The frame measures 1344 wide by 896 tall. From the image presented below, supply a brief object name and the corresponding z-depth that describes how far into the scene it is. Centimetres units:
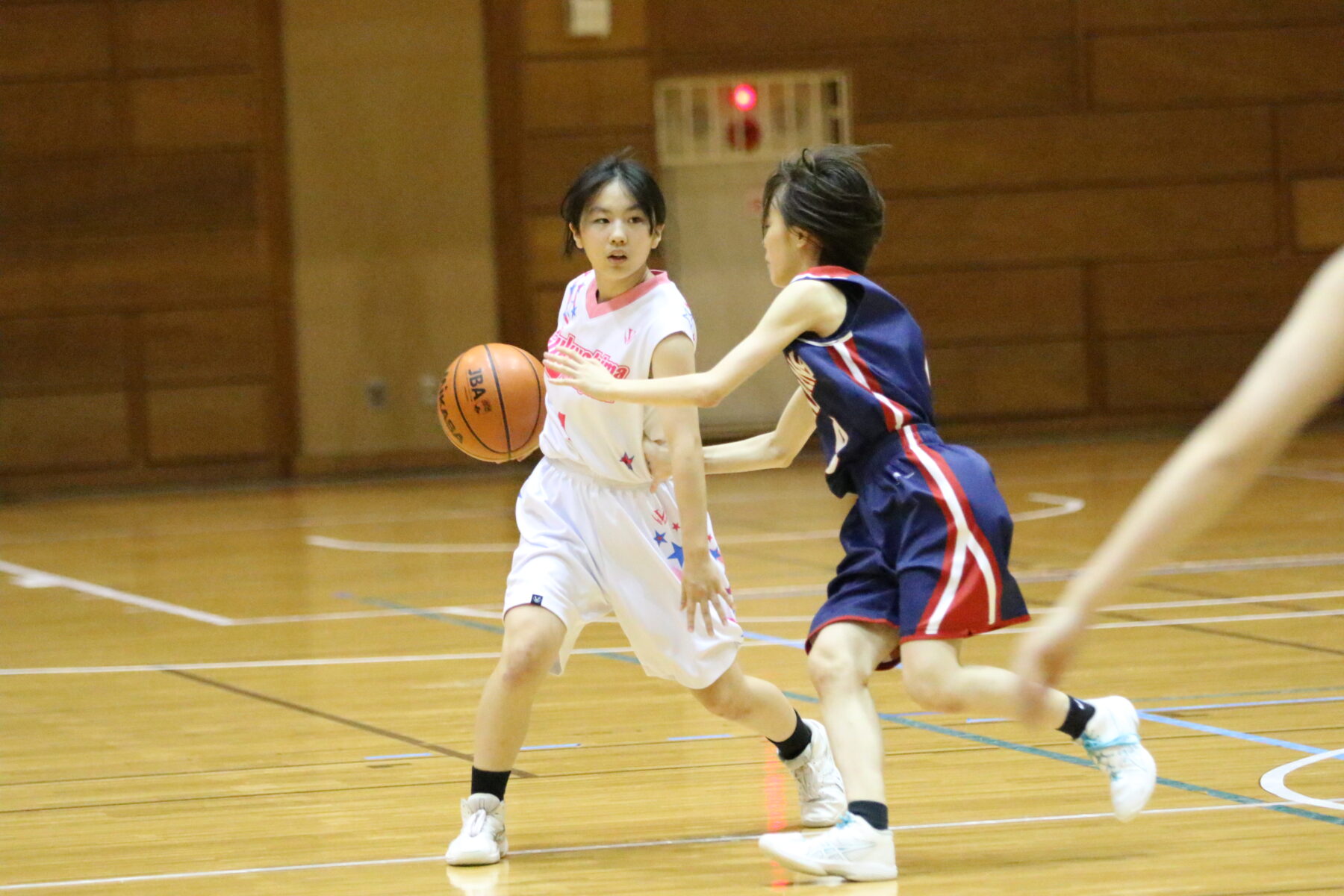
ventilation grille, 2300
